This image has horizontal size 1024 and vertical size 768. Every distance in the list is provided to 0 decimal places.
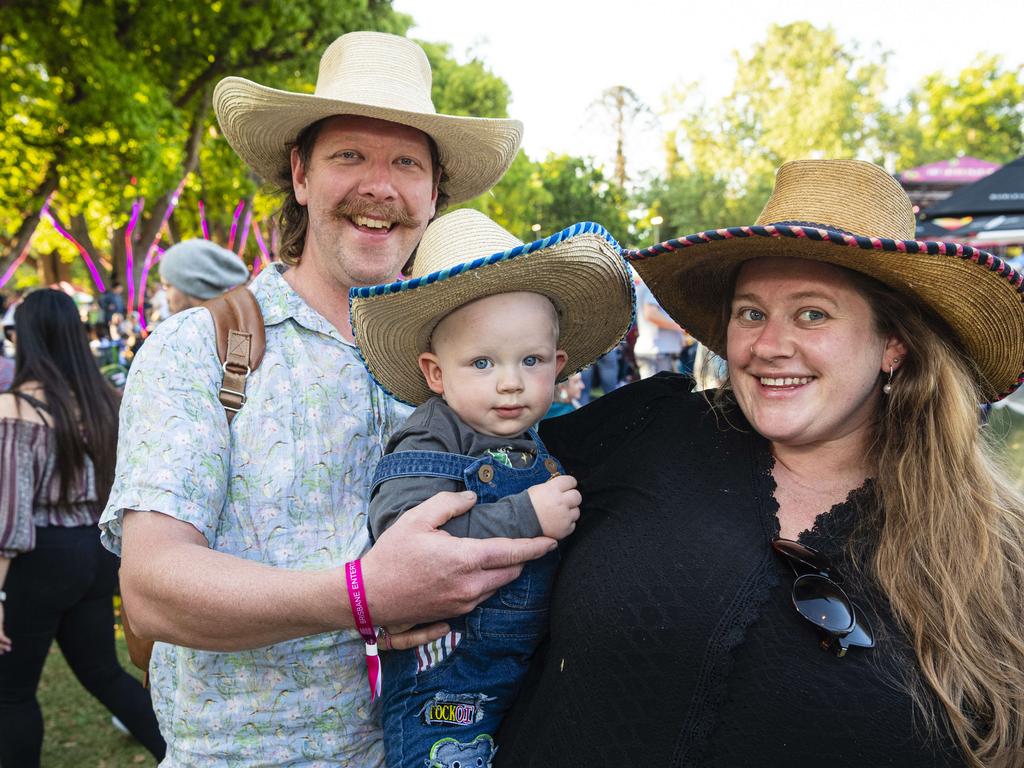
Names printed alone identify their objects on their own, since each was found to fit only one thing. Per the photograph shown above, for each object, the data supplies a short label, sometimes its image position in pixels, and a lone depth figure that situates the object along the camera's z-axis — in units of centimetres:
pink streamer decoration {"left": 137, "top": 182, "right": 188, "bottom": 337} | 1916
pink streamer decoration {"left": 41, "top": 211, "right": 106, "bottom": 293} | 2145
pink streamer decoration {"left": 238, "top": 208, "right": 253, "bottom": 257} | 2743
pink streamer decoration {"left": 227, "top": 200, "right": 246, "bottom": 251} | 2678
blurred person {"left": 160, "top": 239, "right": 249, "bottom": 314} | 547
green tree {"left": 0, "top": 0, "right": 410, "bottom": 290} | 1297
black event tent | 946
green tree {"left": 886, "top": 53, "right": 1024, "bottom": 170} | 4059
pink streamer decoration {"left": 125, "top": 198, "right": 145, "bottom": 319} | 1947
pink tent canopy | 3923
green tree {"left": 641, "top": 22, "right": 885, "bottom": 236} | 4381
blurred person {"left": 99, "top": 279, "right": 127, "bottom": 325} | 1820
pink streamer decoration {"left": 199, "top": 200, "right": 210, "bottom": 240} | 2478
